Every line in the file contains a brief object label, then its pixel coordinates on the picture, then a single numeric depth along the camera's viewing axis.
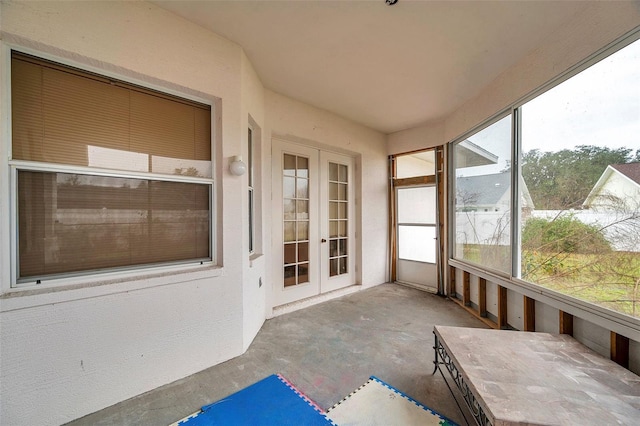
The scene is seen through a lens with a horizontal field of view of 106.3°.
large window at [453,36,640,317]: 1.57
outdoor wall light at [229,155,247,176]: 2.17
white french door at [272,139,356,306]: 3.35
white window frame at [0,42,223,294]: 1.42
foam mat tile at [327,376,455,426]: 1.59
